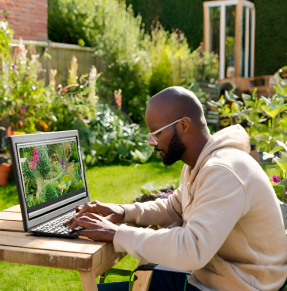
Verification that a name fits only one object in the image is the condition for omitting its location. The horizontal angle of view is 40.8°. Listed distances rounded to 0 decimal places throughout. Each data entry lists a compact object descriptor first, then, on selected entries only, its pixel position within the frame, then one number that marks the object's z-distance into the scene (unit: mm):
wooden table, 1299
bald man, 1287
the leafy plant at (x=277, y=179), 2299
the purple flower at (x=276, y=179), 2301
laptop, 1542
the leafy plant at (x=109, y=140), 6223
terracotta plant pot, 4898
